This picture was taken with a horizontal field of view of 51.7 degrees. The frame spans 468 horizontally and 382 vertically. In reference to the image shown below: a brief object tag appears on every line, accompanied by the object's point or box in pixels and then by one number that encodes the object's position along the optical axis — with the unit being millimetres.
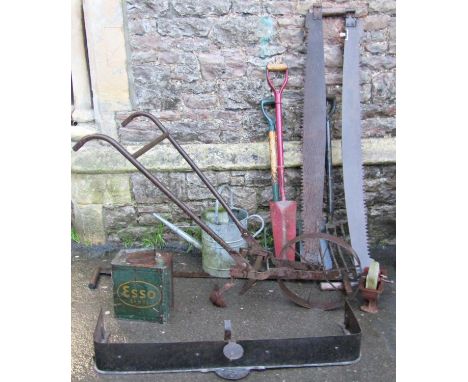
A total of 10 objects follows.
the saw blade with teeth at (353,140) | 3777
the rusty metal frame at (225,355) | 2719
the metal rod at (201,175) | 3256
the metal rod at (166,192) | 2853
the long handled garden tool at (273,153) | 3863
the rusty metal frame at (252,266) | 3197
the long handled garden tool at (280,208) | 3770
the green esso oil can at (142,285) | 3078
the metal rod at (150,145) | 3061
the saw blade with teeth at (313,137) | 3822
